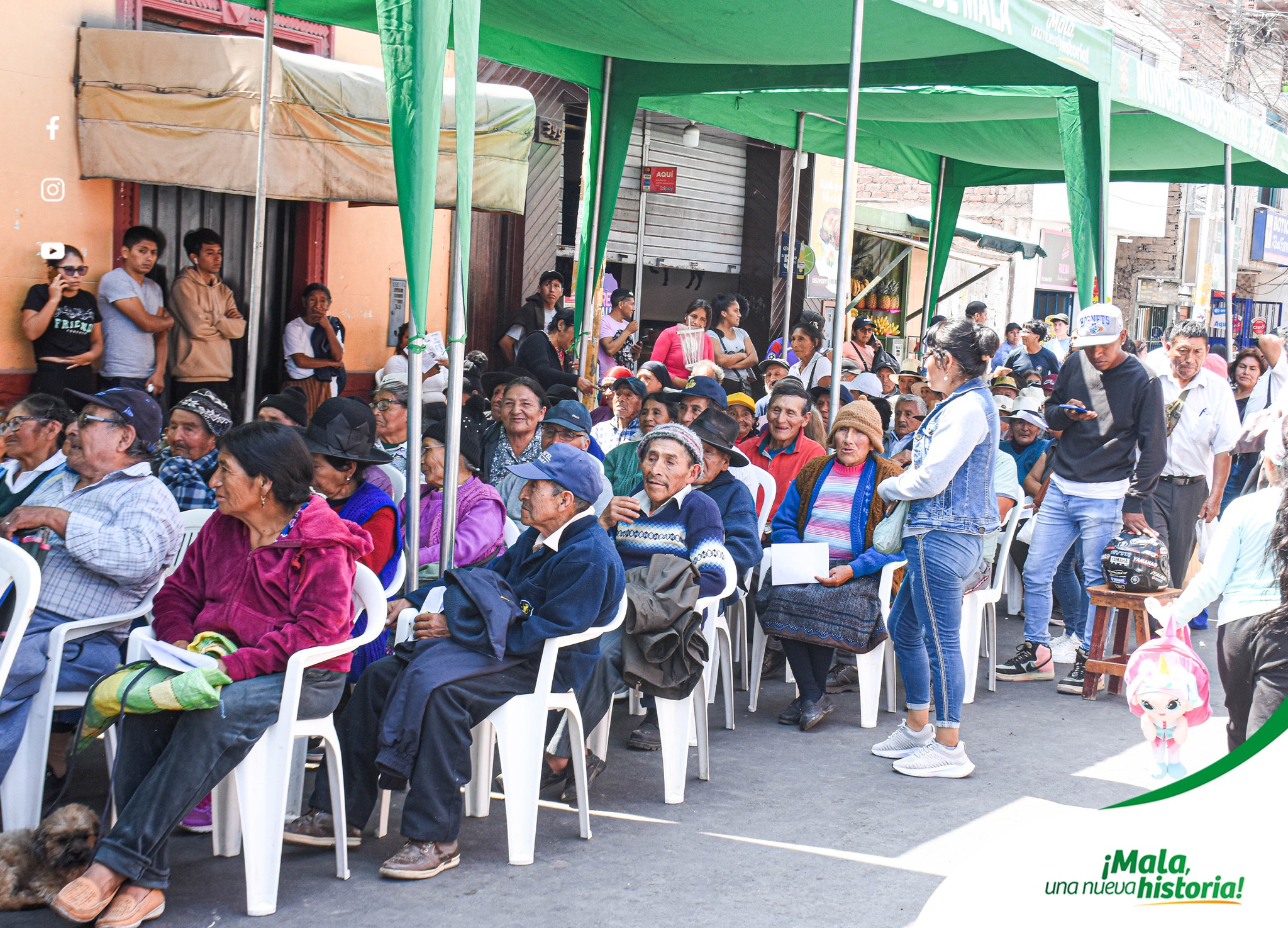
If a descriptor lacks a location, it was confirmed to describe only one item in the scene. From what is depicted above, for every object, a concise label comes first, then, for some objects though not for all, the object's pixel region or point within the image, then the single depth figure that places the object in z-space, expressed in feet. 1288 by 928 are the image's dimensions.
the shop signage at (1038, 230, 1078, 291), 73.46
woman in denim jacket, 15.46
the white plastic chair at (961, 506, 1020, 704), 19.22
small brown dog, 10.63
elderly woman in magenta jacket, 10.53
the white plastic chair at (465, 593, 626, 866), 12.41
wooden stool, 18.80
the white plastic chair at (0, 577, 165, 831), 11.71
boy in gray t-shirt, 23.09
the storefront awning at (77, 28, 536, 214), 22.65
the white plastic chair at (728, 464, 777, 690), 19.44
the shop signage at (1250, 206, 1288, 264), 94.43
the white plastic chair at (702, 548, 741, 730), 15.74
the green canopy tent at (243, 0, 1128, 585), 21.26
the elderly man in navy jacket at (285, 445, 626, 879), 12.01
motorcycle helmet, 18.88
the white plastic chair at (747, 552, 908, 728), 17.74
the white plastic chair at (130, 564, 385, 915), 10.97
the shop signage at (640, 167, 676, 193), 42.16
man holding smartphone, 19.53
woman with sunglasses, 22.13
